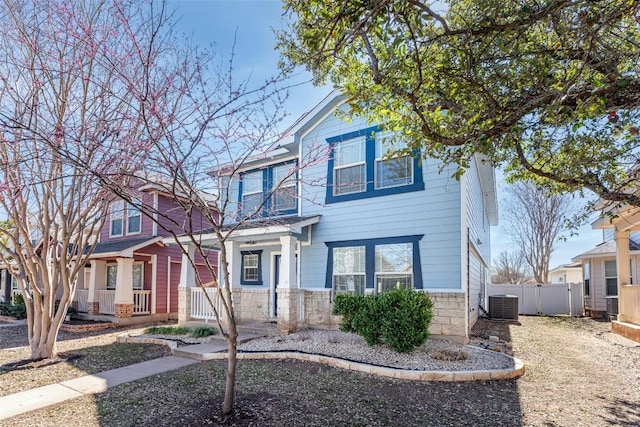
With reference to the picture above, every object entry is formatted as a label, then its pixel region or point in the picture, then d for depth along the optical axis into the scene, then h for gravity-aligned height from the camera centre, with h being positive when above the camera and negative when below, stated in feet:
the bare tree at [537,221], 79.15 +6.39
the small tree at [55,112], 20.81 +8.70
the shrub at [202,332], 33.61 -6.96
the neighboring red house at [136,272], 47.98 -2.66
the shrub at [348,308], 26.48 -3.81
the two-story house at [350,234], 29.81 +1.53
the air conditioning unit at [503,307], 48.78 -6.98
